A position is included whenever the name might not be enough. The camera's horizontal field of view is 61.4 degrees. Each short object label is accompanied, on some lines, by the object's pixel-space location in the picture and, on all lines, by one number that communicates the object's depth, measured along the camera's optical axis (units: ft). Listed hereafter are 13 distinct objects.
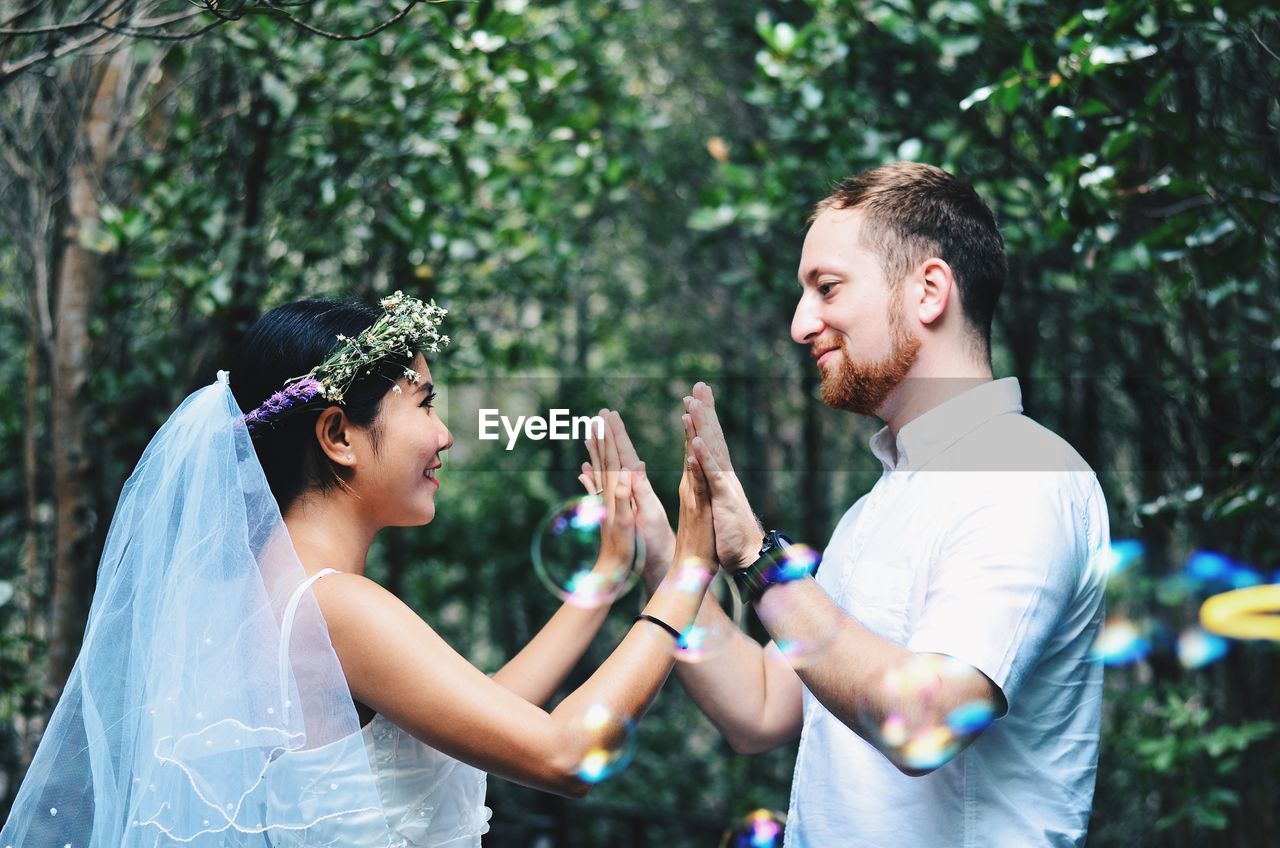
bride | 6.37
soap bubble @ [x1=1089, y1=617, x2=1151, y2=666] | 6.85
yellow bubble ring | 13.64
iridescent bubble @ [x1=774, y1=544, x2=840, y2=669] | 6.03
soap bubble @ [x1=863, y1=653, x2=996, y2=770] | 5.71
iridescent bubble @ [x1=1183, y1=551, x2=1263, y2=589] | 13.57
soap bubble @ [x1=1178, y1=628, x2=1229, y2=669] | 14.82
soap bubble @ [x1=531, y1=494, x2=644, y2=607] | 7.93
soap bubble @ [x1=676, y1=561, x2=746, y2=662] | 7.61
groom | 5.90
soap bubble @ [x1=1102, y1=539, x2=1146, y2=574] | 16.22
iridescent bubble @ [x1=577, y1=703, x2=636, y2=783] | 6.26
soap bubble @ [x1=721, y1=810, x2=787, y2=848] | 9.11
